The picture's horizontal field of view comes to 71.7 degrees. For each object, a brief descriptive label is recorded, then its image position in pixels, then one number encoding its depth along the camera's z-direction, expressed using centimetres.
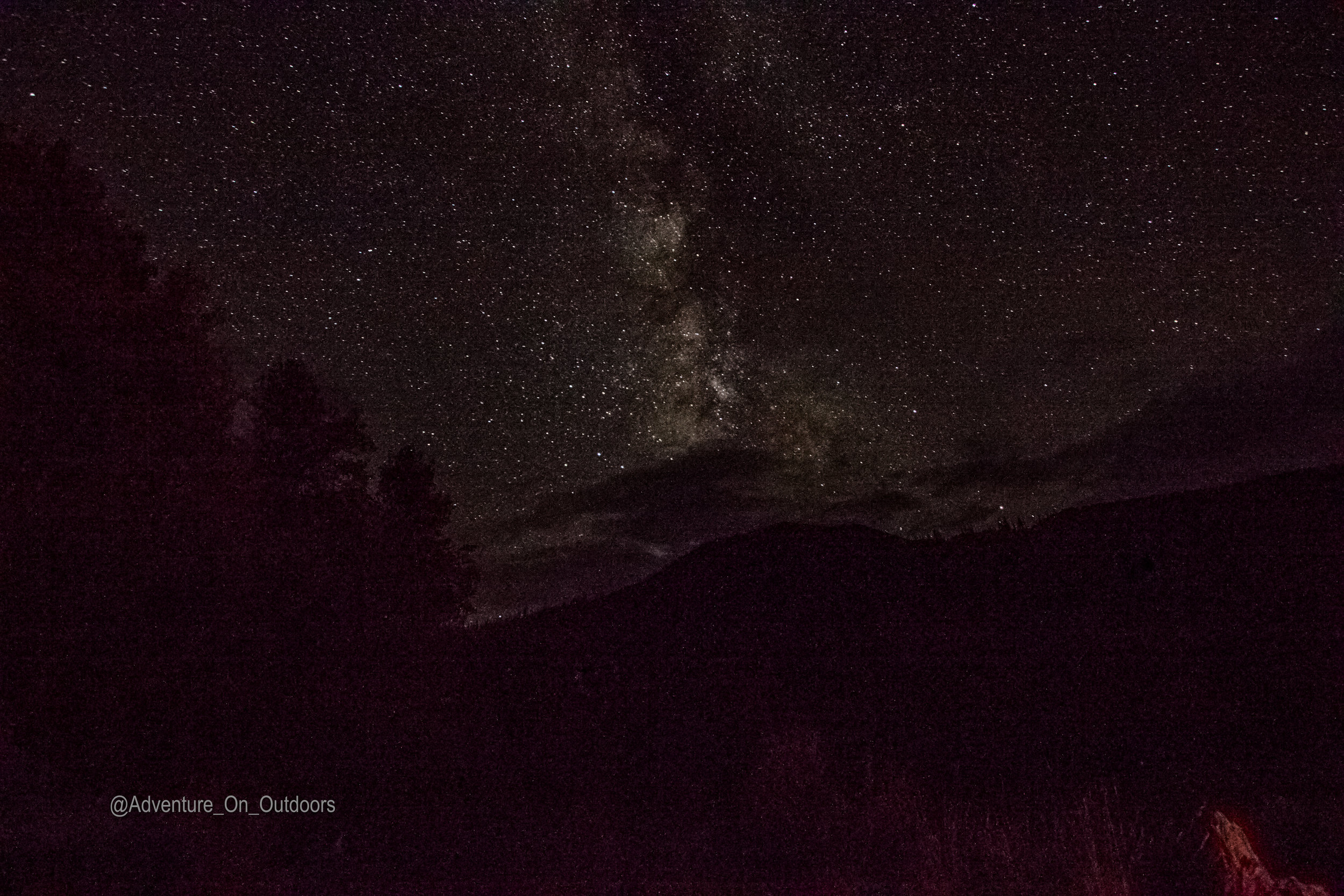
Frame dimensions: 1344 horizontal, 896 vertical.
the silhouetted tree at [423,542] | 1788
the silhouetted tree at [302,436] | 1523
